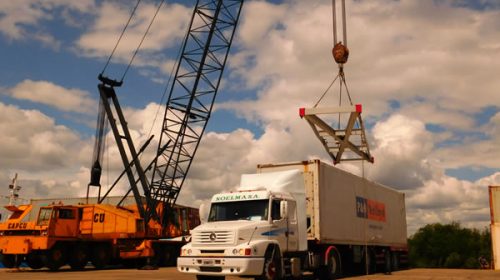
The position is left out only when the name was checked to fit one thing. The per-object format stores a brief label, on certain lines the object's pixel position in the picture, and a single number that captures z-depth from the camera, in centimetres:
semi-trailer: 1380
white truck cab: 1353
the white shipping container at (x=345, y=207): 1692
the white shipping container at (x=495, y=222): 2867
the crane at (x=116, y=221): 2588
